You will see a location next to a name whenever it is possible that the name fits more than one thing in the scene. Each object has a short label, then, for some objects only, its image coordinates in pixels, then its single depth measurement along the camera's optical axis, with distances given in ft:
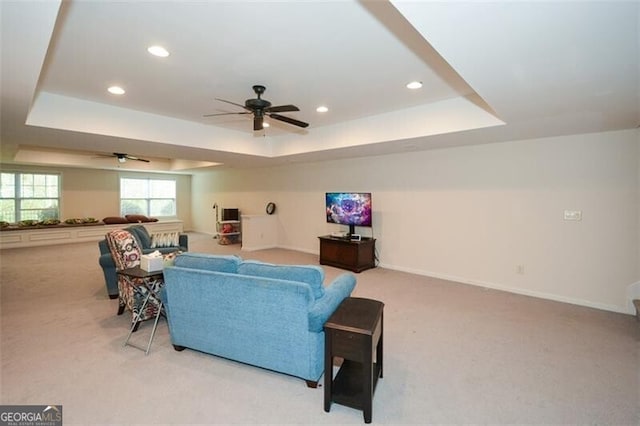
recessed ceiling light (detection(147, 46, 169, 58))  8.21
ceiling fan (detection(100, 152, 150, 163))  25.75
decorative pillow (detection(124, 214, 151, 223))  31.83
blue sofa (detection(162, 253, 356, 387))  7.10
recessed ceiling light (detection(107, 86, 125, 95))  11.24
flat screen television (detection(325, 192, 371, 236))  18.47
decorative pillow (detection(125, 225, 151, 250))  15.72
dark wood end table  6.14
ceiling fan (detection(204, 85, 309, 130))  10.71
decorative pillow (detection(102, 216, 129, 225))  30.32
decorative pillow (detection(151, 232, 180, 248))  16.21
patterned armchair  10.44
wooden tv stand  18.02
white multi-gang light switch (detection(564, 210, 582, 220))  12.92
